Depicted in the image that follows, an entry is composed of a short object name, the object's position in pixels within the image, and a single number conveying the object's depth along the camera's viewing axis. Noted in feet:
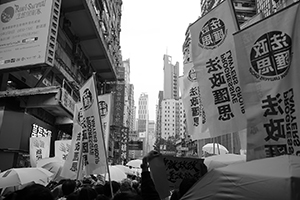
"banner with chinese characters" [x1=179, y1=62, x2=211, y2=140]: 20.35
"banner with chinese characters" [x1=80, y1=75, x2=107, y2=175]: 17.35
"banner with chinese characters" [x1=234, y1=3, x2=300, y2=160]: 9.32
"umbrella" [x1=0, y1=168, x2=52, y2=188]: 18.08
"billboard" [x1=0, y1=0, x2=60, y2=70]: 40.29
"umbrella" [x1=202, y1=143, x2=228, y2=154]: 33.37
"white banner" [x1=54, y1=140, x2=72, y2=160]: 34.74
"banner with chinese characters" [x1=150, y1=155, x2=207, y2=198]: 13.50
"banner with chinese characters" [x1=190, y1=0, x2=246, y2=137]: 14.39
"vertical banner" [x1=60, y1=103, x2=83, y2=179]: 21.41
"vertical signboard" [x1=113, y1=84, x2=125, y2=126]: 144.15
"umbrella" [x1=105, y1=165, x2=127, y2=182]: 26.89
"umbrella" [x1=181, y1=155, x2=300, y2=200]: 5.50
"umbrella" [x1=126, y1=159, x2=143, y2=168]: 43.27
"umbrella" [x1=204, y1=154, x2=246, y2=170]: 19.88
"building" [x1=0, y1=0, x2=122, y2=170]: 40.88
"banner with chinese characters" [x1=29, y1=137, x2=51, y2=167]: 33.94
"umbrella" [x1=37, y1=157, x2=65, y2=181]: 25.36
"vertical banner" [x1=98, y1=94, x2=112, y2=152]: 26.55
